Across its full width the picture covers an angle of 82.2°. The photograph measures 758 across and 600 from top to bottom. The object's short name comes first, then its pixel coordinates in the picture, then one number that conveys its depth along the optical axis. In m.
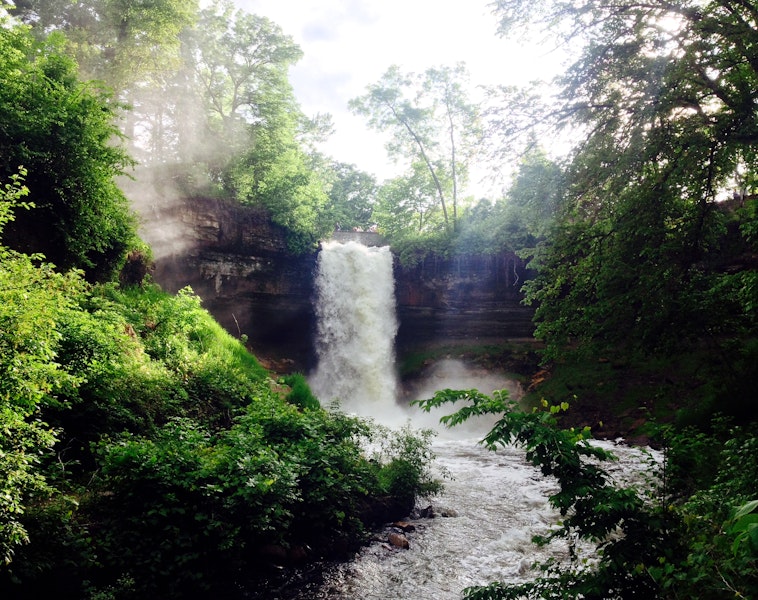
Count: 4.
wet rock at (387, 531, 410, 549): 6.76
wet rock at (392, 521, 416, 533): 7.33
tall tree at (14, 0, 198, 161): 18.11
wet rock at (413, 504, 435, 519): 7.98
